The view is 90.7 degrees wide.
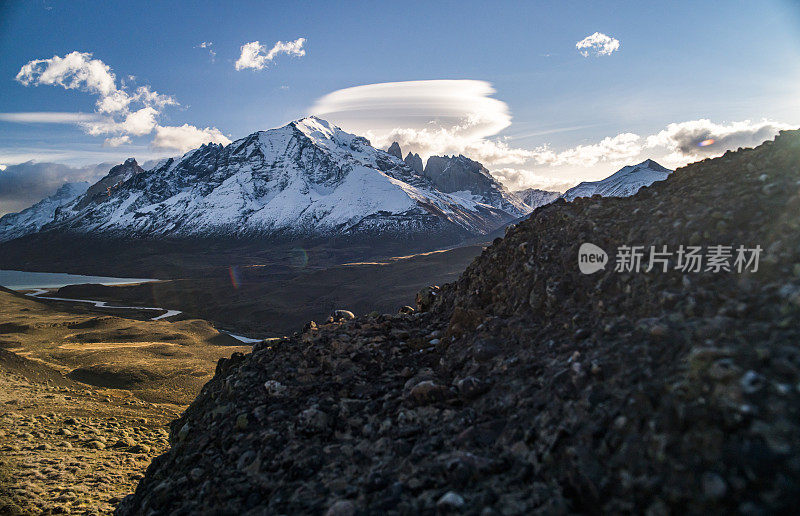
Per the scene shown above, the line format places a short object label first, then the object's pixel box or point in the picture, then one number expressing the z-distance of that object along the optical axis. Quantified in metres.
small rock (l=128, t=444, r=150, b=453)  15.10
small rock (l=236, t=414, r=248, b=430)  6.07
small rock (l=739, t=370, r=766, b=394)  3.07
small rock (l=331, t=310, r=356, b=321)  9.81
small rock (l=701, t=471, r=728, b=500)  2.71
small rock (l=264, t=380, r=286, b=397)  6.51
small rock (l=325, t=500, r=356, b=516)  3.95
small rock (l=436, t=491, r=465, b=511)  3.55
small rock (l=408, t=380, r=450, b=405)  5.48
